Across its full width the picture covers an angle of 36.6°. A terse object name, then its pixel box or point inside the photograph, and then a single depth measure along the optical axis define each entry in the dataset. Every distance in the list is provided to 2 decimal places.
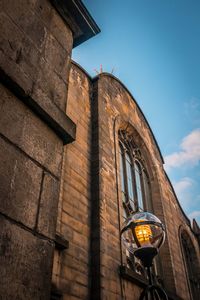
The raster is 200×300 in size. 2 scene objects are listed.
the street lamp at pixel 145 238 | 3.12
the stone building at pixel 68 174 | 1.91
